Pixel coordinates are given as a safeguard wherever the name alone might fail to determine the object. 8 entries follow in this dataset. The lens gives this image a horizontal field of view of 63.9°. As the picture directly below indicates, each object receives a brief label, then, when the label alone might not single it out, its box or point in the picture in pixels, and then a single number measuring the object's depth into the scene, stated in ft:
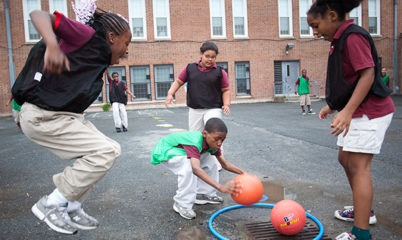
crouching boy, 10.77
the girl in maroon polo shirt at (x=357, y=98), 8.27
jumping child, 7.97
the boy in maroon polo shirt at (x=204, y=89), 16.25
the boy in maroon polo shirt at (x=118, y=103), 34.65
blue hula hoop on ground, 9.07
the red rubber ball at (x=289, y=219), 9.21
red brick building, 71.15
